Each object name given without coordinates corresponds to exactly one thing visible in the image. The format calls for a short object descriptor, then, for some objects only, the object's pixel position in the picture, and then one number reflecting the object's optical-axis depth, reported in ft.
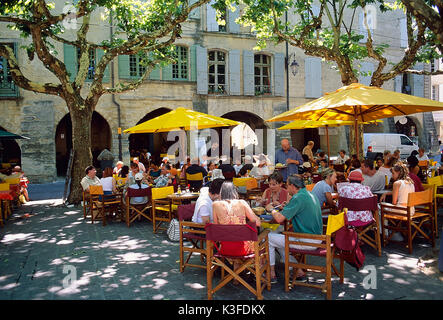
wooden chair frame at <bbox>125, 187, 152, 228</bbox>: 25.46
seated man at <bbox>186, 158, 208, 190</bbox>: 29.17
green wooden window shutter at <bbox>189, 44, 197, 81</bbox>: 61.31
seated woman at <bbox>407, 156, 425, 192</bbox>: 24.50
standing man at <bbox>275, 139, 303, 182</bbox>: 28.14
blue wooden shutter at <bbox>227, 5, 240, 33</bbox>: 64.44
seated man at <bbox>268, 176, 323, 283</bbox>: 14.47
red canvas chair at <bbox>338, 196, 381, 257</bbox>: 17.98
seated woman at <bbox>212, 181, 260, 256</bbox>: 13.79
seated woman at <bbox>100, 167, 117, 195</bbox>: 27.71
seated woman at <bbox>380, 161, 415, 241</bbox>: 19.36
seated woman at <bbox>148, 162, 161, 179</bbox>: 34.13
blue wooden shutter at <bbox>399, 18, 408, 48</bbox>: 78.47
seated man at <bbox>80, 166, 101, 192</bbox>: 28.89
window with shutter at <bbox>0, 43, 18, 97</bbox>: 52.75
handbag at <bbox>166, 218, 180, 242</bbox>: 21.95
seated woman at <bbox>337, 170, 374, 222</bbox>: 18.20
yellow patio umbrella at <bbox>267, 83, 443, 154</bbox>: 19.38
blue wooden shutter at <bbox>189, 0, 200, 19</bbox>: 61.52
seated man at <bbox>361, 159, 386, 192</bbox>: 22.95
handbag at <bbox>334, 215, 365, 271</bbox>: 13.73
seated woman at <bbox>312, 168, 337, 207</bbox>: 18.83
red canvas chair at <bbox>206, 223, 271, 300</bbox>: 13.16
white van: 66.80
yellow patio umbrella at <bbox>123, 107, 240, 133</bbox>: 29.21
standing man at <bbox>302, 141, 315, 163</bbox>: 41.29
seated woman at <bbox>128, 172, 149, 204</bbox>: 25.90
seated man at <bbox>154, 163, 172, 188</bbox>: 27.30
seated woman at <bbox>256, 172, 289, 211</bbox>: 19.20
